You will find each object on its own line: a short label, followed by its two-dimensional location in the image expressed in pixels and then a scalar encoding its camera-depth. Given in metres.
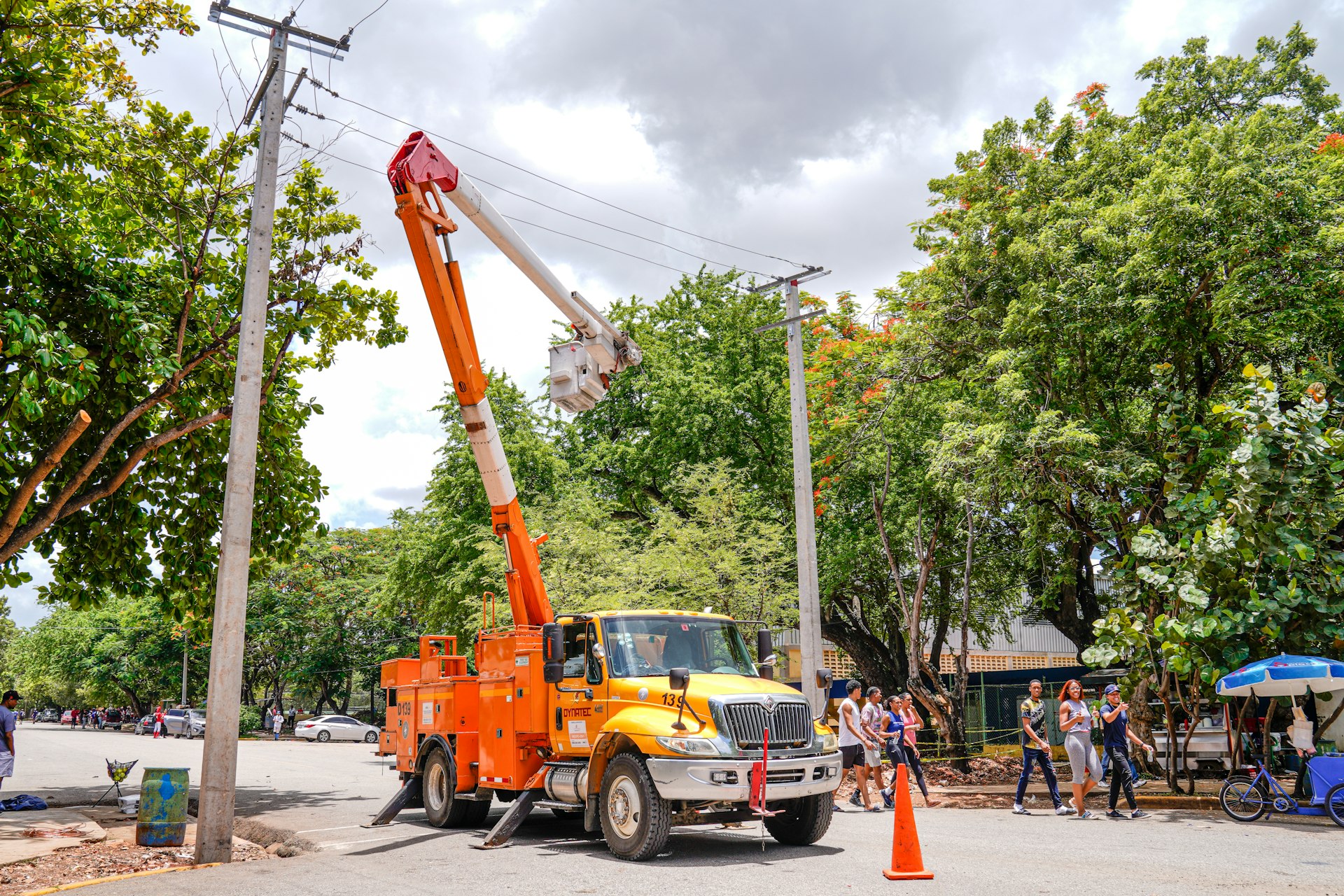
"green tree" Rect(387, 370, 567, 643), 29.06
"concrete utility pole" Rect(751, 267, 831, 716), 17.48
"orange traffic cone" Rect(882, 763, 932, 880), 8.69
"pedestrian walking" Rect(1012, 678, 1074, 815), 13.92
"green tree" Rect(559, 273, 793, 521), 31.36
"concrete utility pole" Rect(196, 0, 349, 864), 10.55
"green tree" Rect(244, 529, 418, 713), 54.59
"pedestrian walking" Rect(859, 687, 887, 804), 15.10
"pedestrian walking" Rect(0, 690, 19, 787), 15.33
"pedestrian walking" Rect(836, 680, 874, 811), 14.98
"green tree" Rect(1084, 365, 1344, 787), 14.45
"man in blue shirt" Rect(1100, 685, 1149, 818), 13.39
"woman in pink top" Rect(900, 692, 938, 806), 15.79
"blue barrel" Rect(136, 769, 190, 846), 11.42
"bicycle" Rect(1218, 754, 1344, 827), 12.40
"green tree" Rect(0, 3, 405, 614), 13.18
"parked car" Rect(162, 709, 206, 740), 53.12
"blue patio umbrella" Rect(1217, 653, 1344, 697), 13.20
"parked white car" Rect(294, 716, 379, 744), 50.31
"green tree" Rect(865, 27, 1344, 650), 15.12
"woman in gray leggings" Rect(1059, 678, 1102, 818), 13.29
